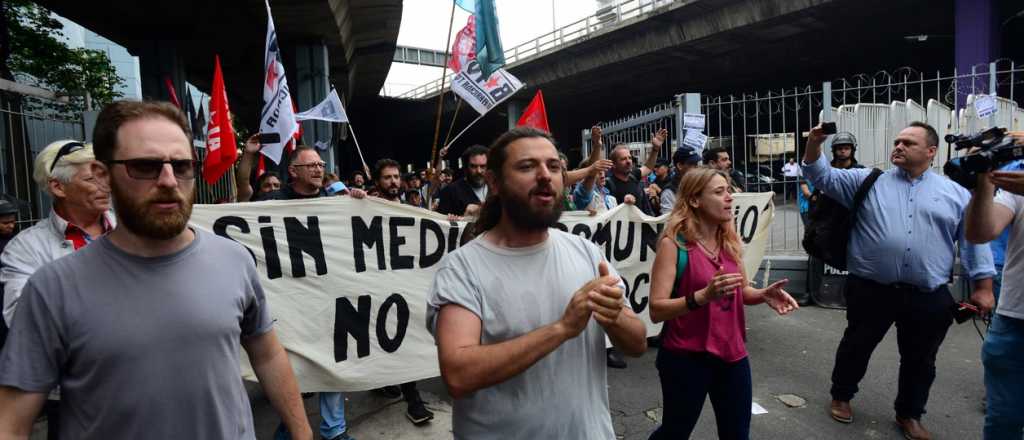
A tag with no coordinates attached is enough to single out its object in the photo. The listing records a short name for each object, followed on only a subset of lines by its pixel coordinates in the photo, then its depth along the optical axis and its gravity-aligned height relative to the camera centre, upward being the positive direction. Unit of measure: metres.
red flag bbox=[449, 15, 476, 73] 7.27 +1.74
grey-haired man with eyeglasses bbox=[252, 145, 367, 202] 4.42 +0.18
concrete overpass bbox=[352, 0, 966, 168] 18.09 +4.56
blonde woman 2.86 -0.70
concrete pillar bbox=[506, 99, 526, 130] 29.41 +3.90
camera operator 2.78 -0.73
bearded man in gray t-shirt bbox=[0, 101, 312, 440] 1.58 -0.30
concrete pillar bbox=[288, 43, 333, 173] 14.43 +2.87
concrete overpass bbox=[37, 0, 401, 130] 12.08 +3.86
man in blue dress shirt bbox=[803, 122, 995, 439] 3.79 -0.57
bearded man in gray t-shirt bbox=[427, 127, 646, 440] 1.77 -0.38
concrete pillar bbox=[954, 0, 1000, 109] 15.35 +3.45
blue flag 6.57 +1.57
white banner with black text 3.87 -0.55
